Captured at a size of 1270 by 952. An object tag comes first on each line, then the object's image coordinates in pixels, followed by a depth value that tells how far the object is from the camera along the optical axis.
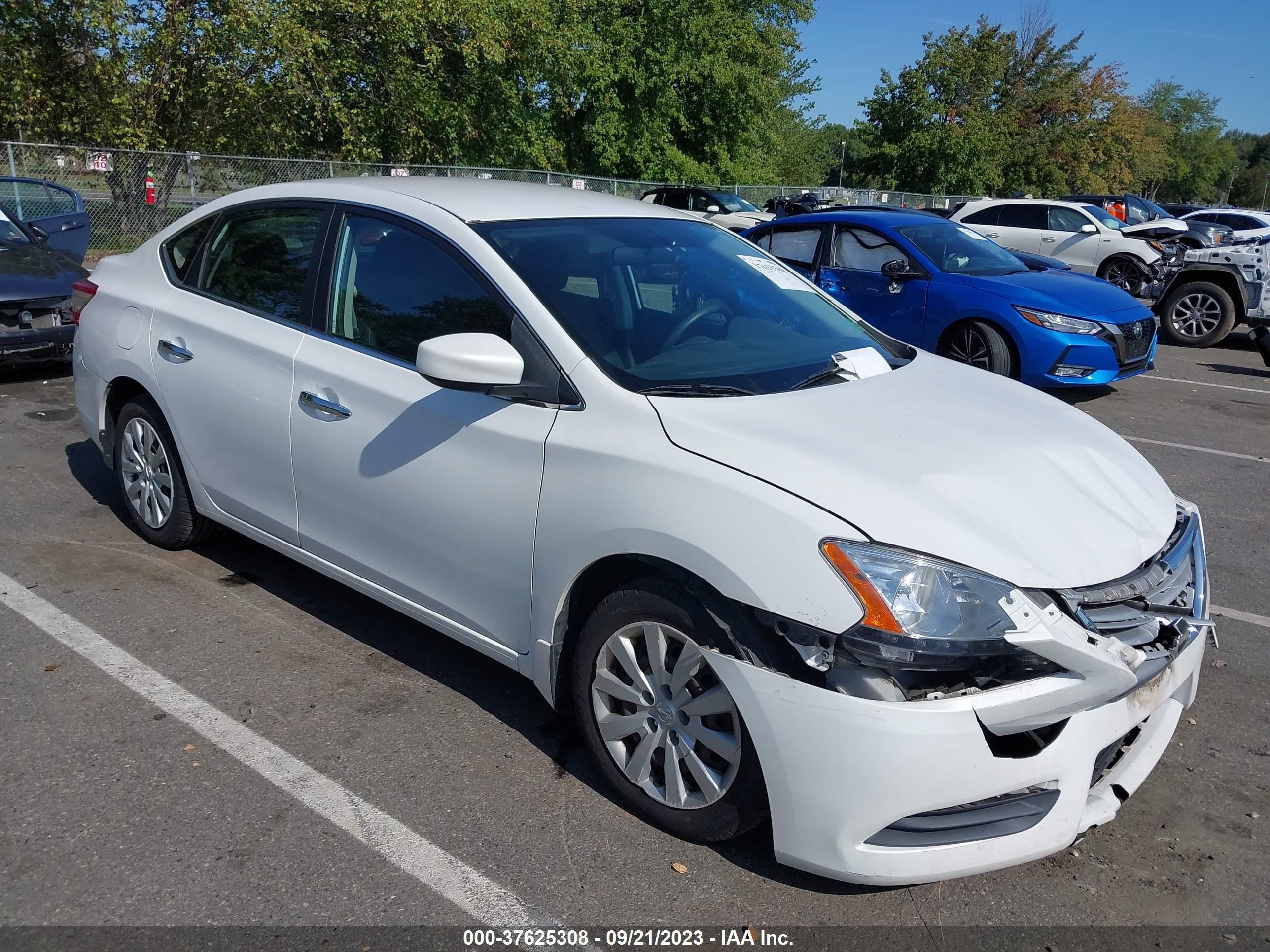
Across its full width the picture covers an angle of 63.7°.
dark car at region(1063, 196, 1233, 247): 18.34
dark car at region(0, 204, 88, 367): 7.89
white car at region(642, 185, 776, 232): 22.22
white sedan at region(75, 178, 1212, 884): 2.41
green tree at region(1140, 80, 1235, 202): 91.00
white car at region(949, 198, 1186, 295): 16.39
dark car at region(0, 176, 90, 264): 12.02
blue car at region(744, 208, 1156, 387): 8.23
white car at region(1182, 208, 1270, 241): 21.48
